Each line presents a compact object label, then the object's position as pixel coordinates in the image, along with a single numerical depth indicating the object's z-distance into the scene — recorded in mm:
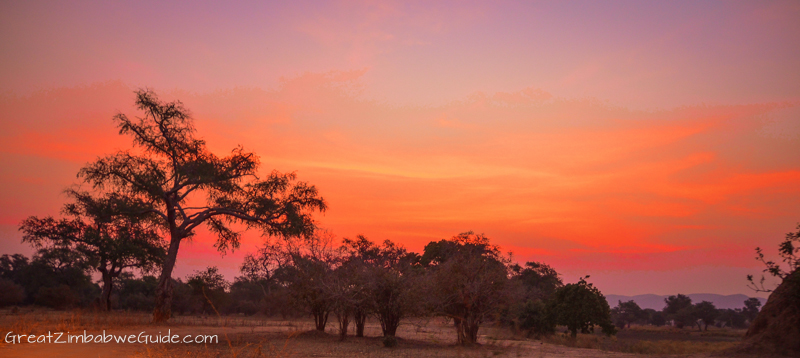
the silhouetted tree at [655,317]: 90081
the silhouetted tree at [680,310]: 77688
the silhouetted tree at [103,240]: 33125
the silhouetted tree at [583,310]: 33656
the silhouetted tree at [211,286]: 42747
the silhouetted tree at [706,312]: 75000
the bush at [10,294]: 38844
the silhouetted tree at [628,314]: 92062
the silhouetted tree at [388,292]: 18703
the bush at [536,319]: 36969
